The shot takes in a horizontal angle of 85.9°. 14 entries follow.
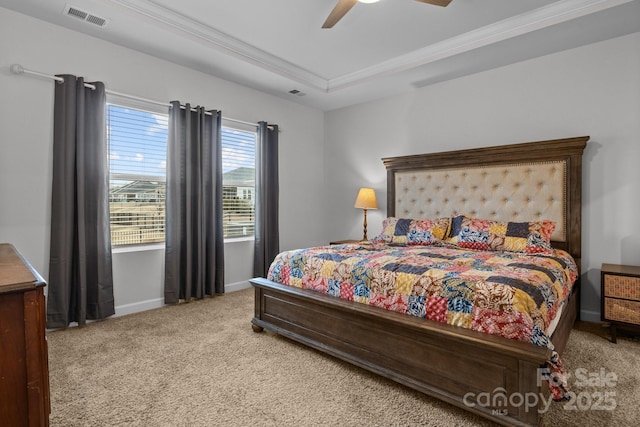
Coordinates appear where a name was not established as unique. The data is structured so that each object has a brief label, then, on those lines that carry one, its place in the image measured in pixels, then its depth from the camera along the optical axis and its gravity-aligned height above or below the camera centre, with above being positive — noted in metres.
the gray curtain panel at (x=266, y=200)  4.42 +0.10
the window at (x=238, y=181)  4.24 +0.33
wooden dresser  1.12 -0.48
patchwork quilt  1.64 -0.45
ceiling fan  2.36 +1.42
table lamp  4.51 +0.11
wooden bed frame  1.54 -0.76
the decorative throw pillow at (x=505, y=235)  2.95 -0.26
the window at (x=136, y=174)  3.31 +0.34
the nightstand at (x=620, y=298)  2.56 -0.70
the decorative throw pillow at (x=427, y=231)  3.46 -0.25
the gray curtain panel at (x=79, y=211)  2.84 -0.02
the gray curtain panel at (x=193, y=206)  3.54 +0.02
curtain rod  2.68 +1.08
